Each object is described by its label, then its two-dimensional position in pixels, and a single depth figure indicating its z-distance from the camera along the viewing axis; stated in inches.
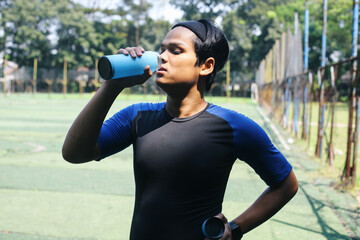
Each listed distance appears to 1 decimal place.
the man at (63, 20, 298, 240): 75.0
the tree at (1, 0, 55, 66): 2106.3
